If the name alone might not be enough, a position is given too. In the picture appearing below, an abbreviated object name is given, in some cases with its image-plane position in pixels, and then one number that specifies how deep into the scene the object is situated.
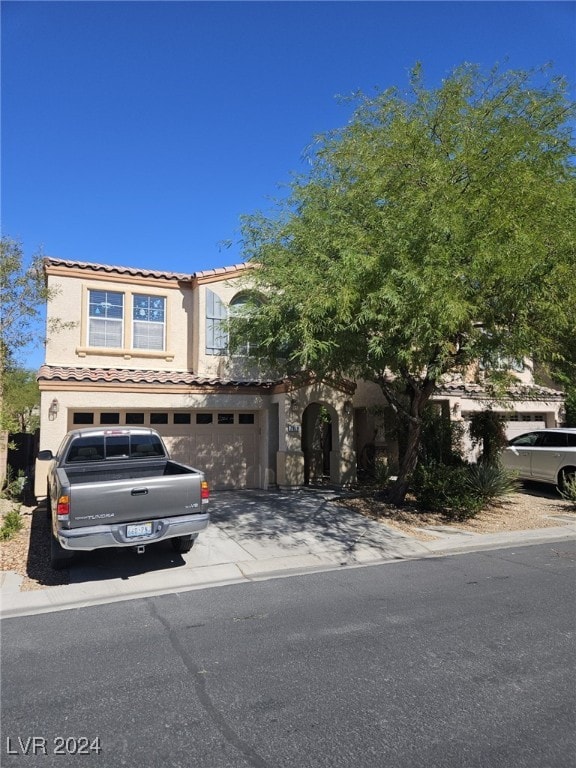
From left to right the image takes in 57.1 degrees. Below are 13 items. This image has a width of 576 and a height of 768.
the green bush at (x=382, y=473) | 14.81
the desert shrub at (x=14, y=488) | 12.62
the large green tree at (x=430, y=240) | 8.10
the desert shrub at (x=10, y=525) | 8.92
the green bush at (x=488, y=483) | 12.88
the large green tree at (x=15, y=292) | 11.45
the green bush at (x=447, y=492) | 11.89
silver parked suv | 14.51
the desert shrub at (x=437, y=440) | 15.82
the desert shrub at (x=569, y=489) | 13.30
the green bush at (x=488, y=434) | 16.42
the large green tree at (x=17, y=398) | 10.95
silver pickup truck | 6.73
